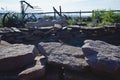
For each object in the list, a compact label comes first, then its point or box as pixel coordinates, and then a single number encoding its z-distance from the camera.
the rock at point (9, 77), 1.19
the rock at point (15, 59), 1.23
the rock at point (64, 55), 1.20
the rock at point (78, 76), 1.18
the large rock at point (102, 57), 1.11
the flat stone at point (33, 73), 1.18
